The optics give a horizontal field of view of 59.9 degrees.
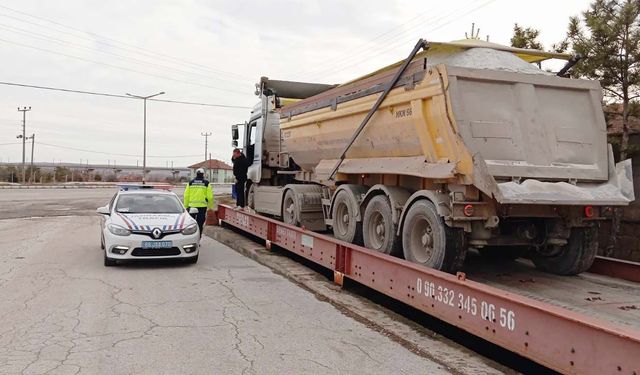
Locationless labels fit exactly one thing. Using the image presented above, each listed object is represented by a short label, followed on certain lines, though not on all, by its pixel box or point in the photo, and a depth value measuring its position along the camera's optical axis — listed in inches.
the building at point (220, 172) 3879.4
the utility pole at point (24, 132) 2834.2
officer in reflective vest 488.1
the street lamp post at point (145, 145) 2011.6
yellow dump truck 243.6
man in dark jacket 565.6
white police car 366.6
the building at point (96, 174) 3395.7
